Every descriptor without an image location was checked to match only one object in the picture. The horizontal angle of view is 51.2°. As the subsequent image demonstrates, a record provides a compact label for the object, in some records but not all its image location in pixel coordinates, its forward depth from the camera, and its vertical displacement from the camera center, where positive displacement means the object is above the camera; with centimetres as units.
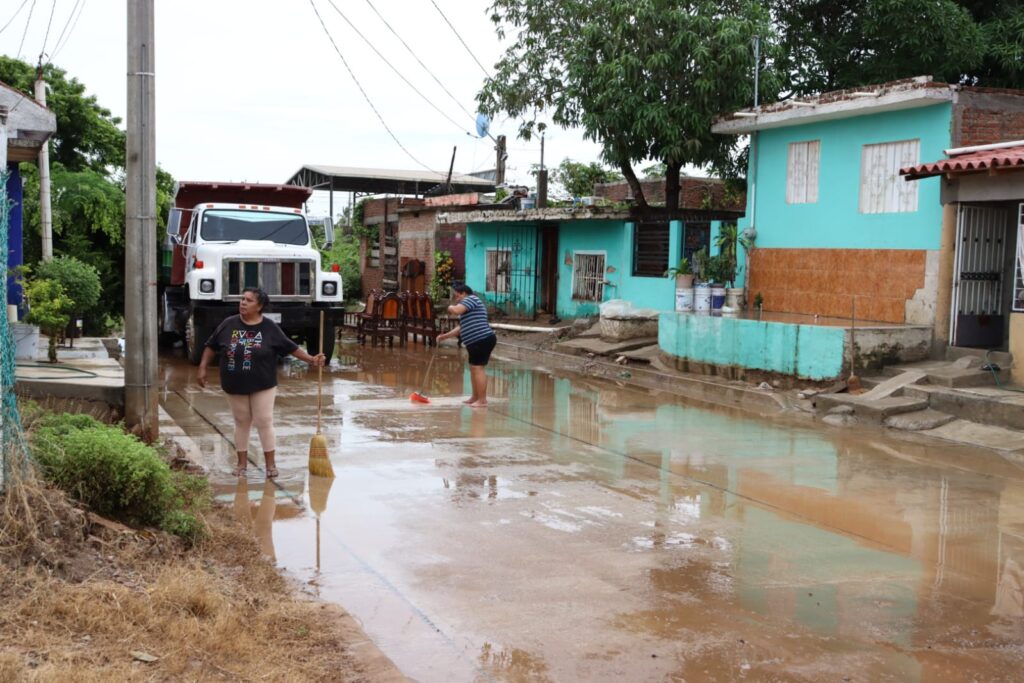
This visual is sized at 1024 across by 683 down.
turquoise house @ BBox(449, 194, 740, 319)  2202 +20
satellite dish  2450 +332
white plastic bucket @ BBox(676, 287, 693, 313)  1873 -58
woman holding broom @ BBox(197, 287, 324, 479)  895 -89
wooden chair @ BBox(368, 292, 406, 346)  2247 -125
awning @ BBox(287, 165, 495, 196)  3594 +278
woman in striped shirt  1369 -96
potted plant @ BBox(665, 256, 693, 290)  1892 -13
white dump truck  1733 -7
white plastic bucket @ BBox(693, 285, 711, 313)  1847 -55
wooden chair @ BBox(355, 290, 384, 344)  2259 -125
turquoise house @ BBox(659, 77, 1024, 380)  1488 +45
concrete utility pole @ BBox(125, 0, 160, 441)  929 +20
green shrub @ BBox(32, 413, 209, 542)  620 -129
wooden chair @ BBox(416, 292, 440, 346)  2228 -121
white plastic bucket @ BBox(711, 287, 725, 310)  1845 -52
